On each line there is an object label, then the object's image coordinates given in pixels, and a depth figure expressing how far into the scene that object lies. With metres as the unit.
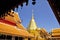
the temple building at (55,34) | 19.70
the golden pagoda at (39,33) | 28.08
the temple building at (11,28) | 13.74
